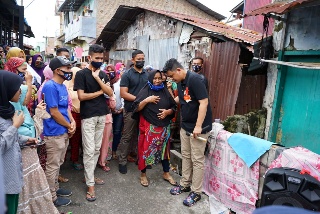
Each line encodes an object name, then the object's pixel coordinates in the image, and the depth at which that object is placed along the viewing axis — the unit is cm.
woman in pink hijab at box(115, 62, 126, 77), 674
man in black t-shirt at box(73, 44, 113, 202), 357
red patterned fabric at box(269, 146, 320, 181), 278
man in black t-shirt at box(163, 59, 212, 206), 347
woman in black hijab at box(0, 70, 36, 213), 223
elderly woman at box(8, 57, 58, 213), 267
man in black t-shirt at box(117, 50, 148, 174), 441
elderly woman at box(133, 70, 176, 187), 403
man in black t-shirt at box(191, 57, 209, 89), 577
